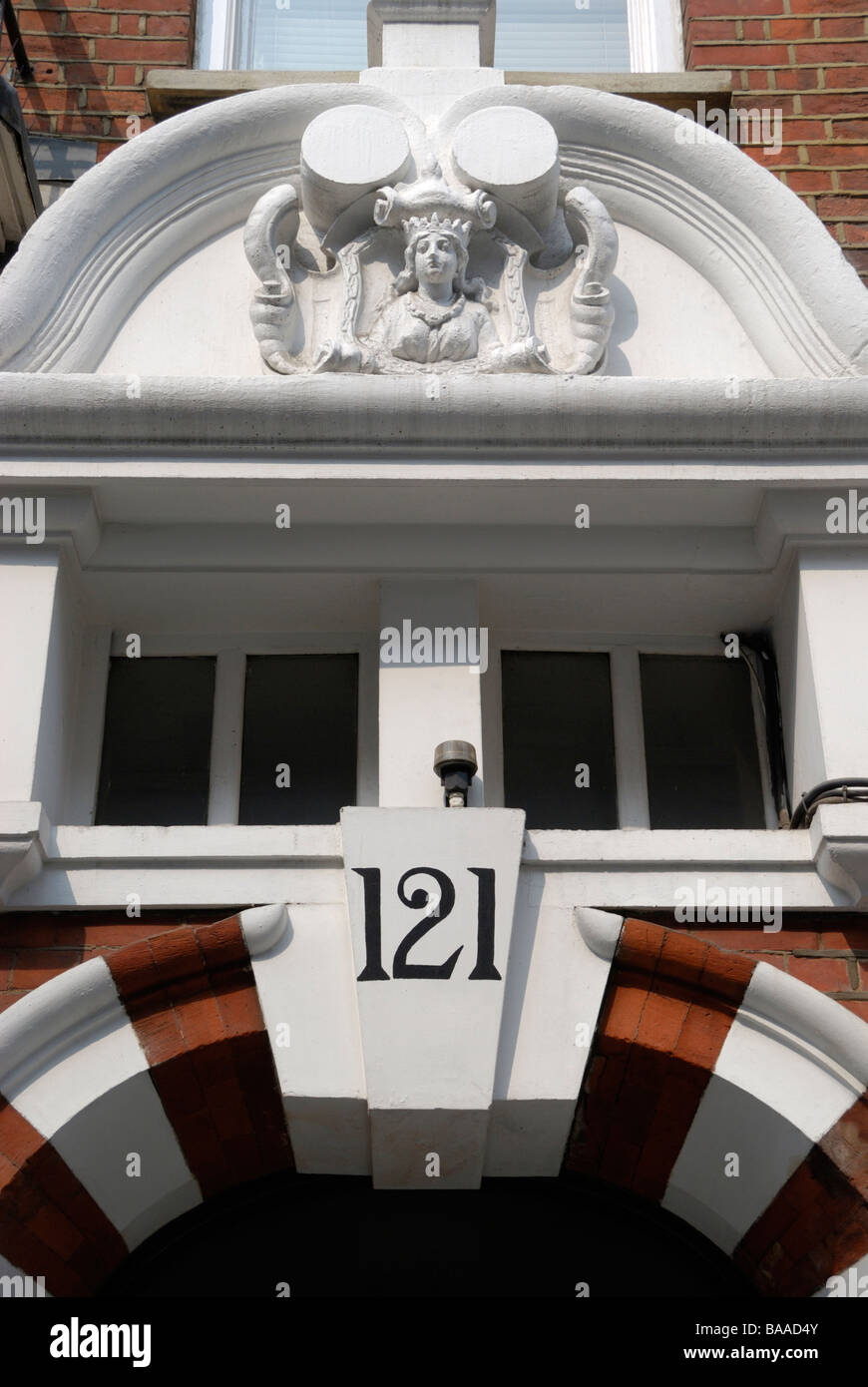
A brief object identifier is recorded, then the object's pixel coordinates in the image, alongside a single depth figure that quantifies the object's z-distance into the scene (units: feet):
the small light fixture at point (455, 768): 15.64
